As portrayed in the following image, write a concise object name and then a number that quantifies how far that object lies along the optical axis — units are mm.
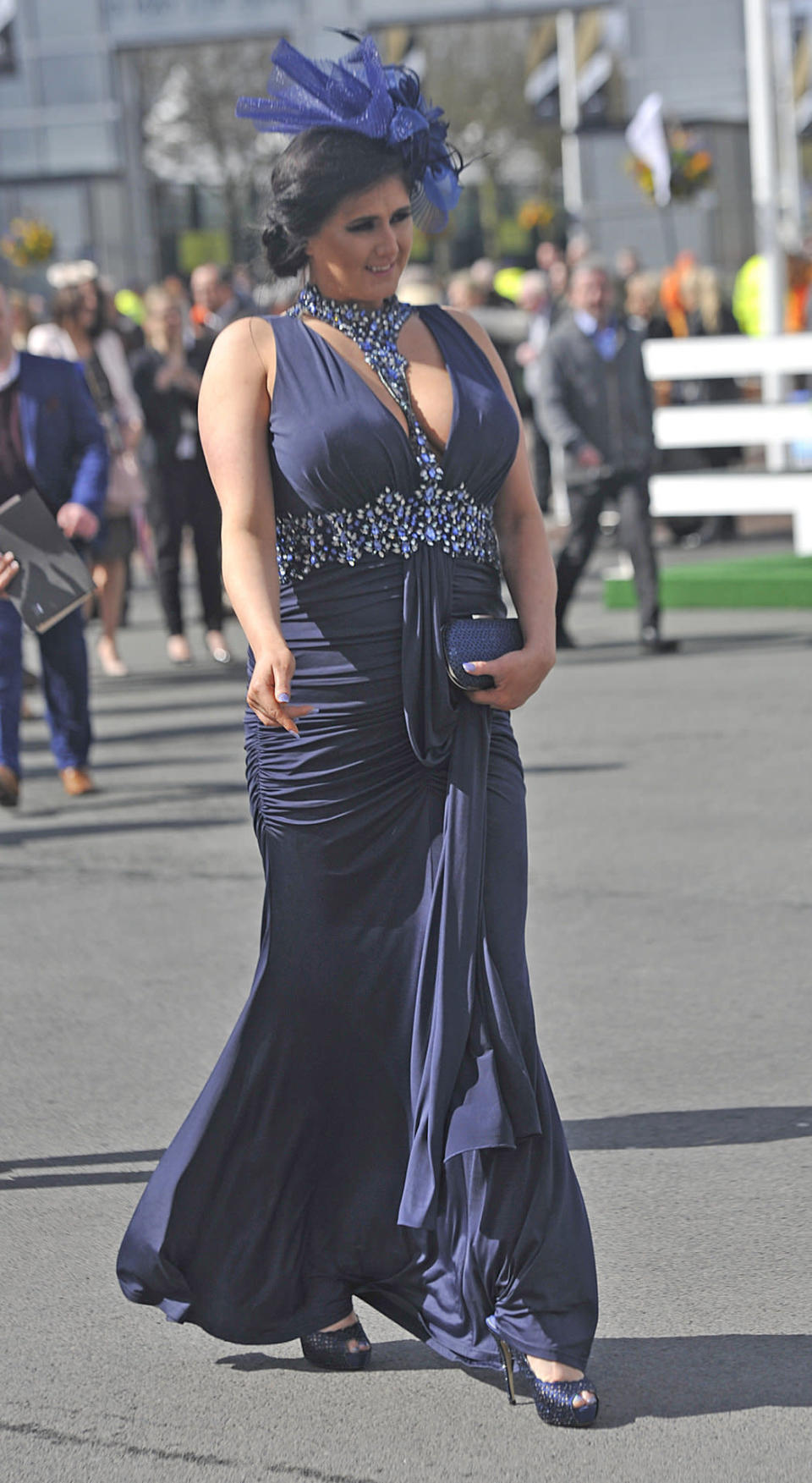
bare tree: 44344
